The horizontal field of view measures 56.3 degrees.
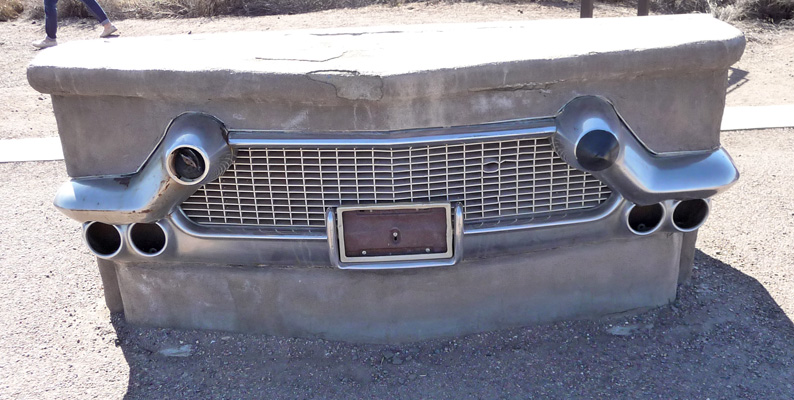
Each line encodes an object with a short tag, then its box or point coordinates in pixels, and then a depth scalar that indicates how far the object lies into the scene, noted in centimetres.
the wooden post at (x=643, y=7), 765
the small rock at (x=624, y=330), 333
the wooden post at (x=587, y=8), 716
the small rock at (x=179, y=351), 329
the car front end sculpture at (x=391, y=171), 288
